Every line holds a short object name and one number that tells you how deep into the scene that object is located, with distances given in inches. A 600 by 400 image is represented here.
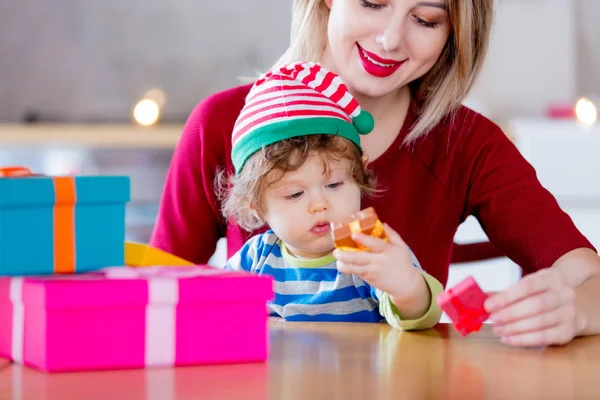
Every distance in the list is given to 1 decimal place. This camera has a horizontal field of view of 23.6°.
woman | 73.7
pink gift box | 51.3
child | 66.9
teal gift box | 52.0
